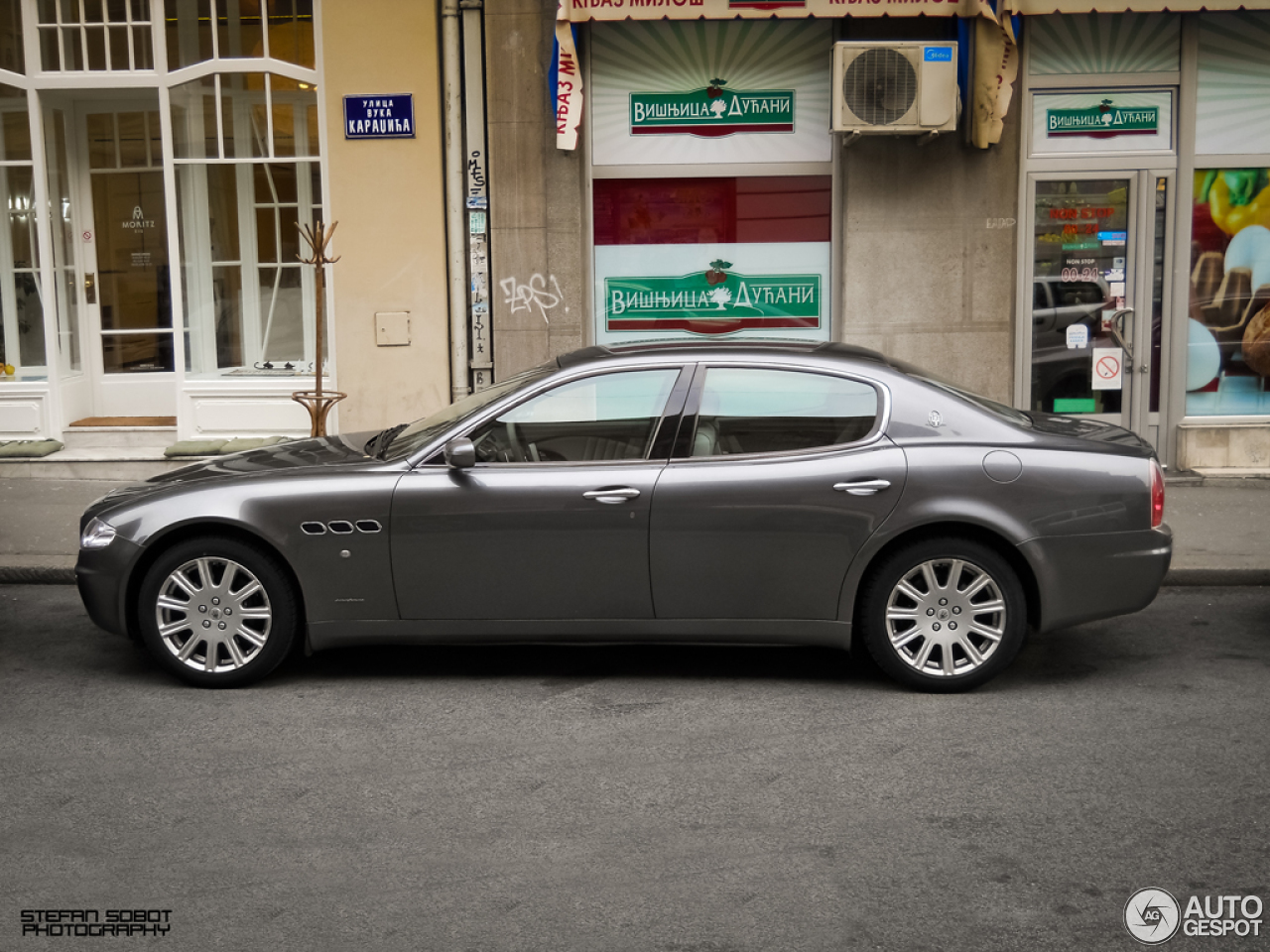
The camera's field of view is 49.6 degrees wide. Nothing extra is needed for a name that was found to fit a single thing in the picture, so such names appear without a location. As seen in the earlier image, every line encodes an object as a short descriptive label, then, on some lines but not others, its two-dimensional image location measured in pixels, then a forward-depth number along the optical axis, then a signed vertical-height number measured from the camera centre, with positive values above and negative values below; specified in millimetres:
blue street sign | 11047 +1510
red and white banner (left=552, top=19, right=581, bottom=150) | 10727 +1586
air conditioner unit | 10383 +1600
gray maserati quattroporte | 5938 -996
